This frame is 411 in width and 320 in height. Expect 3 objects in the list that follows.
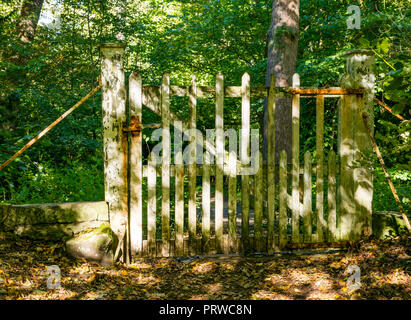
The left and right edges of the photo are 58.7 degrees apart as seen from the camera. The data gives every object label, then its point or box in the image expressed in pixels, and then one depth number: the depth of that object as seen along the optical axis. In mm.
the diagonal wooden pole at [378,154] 3928
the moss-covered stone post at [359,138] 4254
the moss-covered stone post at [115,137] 3840
